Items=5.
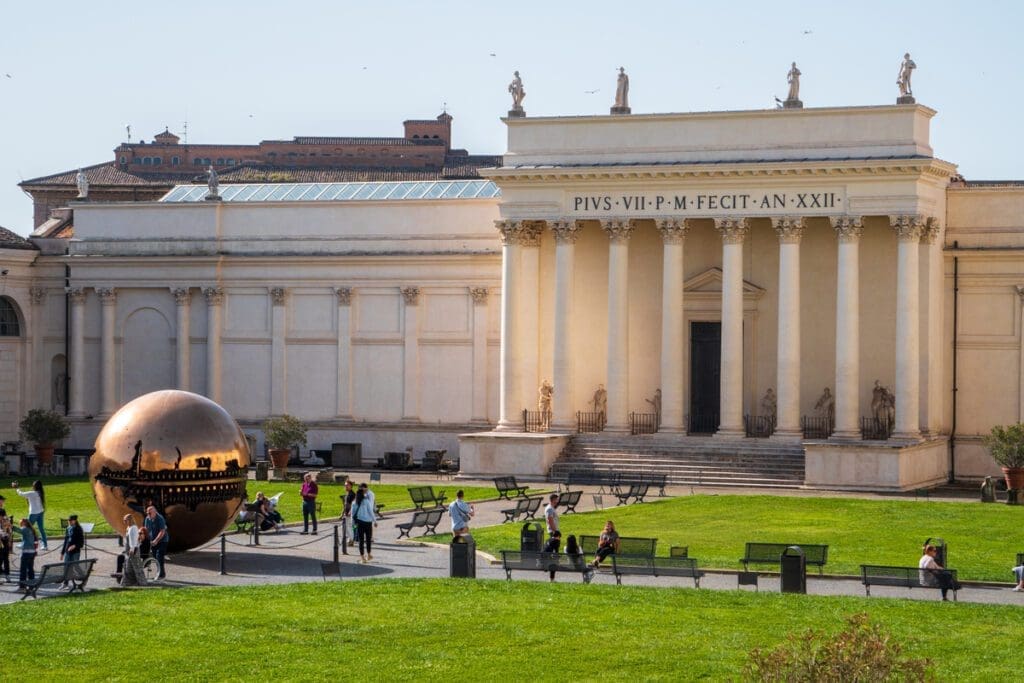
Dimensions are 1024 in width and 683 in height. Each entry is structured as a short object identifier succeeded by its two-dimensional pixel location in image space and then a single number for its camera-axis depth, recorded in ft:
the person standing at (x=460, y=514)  139.13
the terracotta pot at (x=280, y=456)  213.87
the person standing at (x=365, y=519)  137.39
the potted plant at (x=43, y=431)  234.17
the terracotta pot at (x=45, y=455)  233.96
